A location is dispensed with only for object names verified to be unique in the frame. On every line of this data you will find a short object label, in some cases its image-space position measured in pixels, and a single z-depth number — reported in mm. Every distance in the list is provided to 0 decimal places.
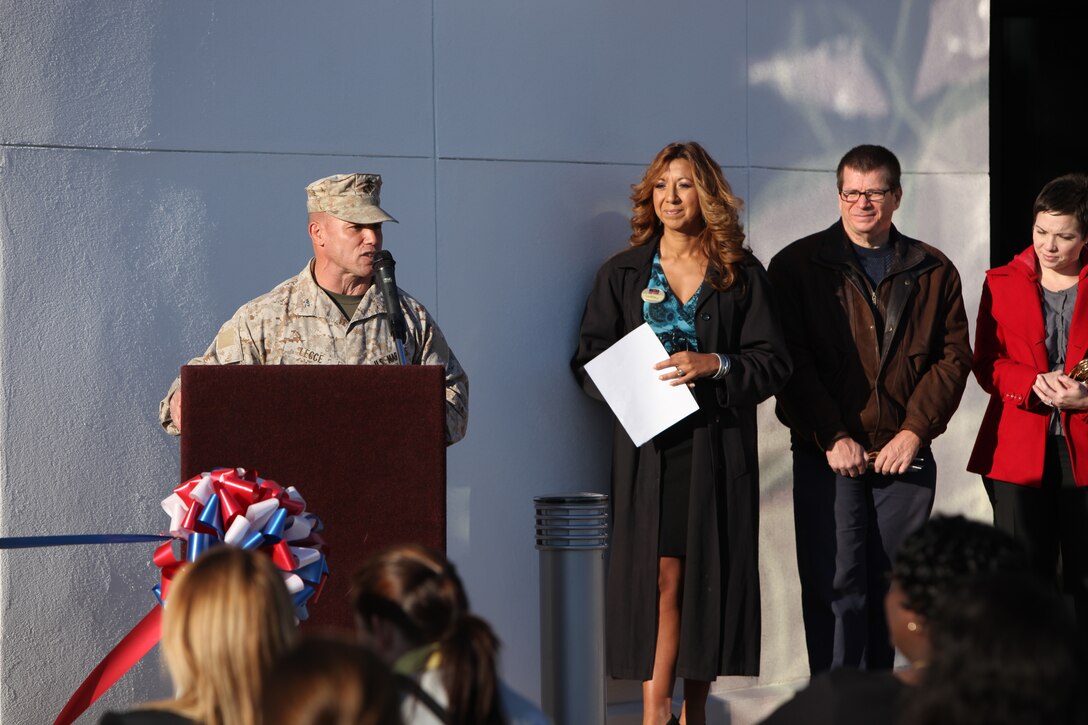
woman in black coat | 10281
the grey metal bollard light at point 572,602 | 8719
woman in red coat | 10617
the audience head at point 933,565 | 5137
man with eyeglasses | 10570
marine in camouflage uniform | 8570
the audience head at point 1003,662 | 3992
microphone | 7840
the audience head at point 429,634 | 4660
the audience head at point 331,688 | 3678
